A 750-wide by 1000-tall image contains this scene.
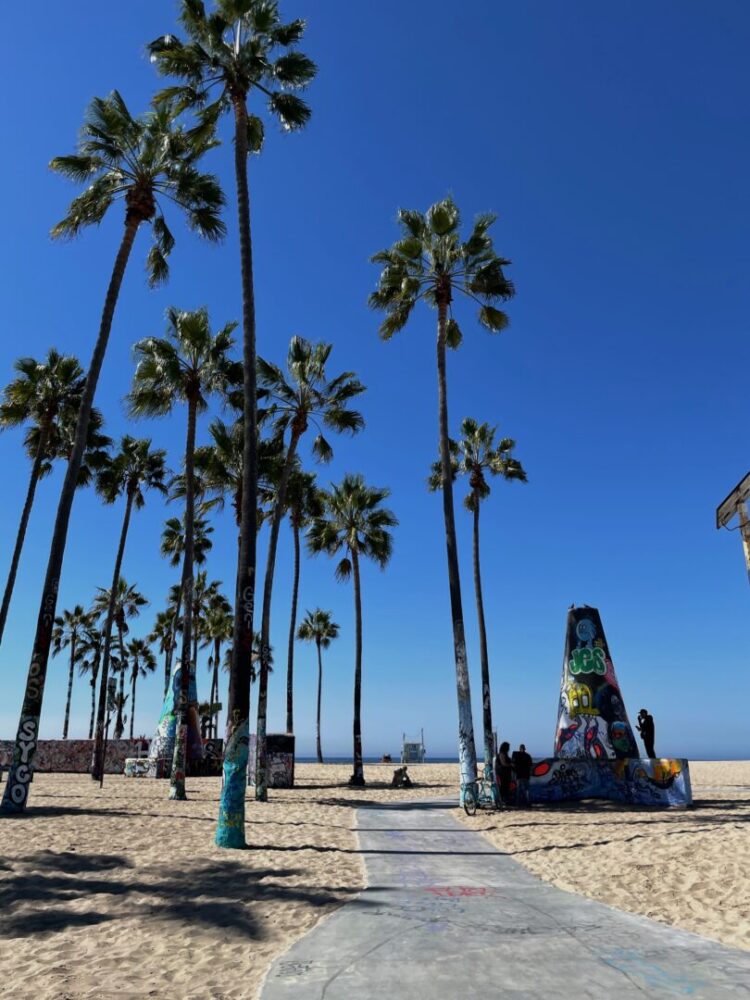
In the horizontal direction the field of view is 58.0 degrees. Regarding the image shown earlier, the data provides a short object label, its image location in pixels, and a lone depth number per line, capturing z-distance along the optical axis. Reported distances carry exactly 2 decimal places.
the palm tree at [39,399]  24.14
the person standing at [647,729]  19.30
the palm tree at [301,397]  23.45
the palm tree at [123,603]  52.44
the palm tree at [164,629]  53.69
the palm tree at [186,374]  21.39
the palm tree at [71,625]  60.25
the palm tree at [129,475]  29.22
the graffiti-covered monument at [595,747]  18.03
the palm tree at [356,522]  31.55
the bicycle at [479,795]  16.75
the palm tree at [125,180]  16.77
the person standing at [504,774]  18.50
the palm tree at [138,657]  68.62
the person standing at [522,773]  18.34
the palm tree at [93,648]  61.16
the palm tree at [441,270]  20.59
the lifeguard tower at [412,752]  46.62
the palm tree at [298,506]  30.59
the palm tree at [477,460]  28.33
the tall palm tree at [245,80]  12.65
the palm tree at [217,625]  57.25
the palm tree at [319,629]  64.19
